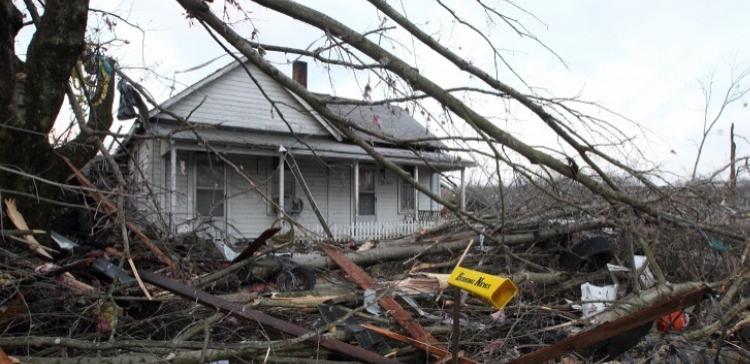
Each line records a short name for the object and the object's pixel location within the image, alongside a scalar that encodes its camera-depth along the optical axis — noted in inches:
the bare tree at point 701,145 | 227.6
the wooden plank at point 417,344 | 117.1
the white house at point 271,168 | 497.4
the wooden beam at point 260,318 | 113.7
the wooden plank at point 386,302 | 125.7
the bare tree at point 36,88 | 141.1
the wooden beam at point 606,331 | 115.9
